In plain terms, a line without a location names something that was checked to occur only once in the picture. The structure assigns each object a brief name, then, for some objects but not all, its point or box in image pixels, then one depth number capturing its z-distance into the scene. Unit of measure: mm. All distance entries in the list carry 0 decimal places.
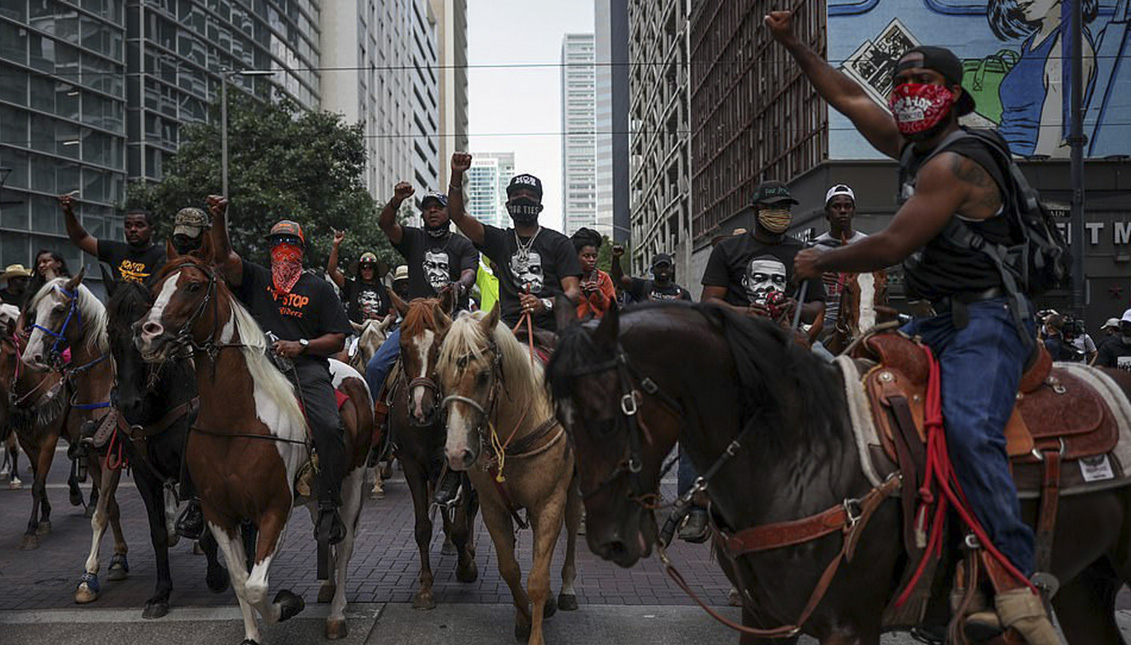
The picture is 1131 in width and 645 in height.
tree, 27406
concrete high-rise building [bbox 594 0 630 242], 95500
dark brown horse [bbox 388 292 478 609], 5395
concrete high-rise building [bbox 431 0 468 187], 139575
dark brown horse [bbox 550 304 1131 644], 2891
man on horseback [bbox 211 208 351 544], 5730
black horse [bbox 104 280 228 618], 5582
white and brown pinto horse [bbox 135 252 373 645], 5023
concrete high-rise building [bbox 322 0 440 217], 66812
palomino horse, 5188
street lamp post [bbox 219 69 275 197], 24997
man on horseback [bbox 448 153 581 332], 6465
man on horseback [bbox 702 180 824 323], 5941
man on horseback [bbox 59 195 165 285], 7090
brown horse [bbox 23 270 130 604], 6957
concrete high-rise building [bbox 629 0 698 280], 55281
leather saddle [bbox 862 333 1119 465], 3203
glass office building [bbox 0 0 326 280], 30328
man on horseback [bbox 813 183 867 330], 6293
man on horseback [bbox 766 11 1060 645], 3004
